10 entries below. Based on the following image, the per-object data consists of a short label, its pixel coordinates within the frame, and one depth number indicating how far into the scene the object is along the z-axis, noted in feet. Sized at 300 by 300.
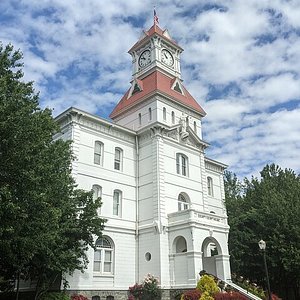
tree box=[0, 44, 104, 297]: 47.09
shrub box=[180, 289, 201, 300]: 71.92
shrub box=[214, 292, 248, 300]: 69.62
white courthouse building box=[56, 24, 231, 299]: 86.69
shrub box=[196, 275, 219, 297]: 72.69
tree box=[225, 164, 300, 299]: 100.73
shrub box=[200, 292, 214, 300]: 69.41
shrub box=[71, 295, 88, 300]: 74.23
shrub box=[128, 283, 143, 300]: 85.81
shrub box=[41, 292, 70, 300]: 71.61
